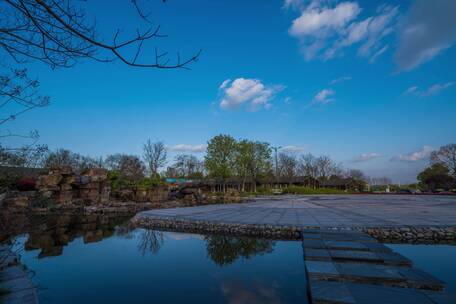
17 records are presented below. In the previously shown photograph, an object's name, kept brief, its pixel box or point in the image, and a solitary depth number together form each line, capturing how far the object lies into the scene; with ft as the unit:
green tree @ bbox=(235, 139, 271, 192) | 119.05
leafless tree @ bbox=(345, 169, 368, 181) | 203.77
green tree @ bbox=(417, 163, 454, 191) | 118.32
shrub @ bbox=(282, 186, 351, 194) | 116.26
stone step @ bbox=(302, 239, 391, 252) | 14.94
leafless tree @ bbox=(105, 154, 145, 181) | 100.19
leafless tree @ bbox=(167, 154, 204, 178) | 170.30
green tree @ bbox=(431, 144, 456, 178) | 120.26
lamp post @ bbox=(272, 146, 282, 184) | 137.97
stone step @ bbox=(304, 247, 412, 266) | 12.56
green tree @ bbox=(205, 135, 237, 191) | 114.32
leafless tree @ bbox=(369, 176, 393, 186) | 237.10
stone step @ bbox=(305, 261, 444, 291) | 9.88
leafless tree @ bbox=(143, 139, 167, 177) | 114.83
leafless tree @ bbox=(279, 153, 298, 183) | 161.07
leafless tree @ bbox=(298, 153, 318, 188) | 163.84
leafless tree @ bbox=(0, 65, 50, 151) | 7.16
